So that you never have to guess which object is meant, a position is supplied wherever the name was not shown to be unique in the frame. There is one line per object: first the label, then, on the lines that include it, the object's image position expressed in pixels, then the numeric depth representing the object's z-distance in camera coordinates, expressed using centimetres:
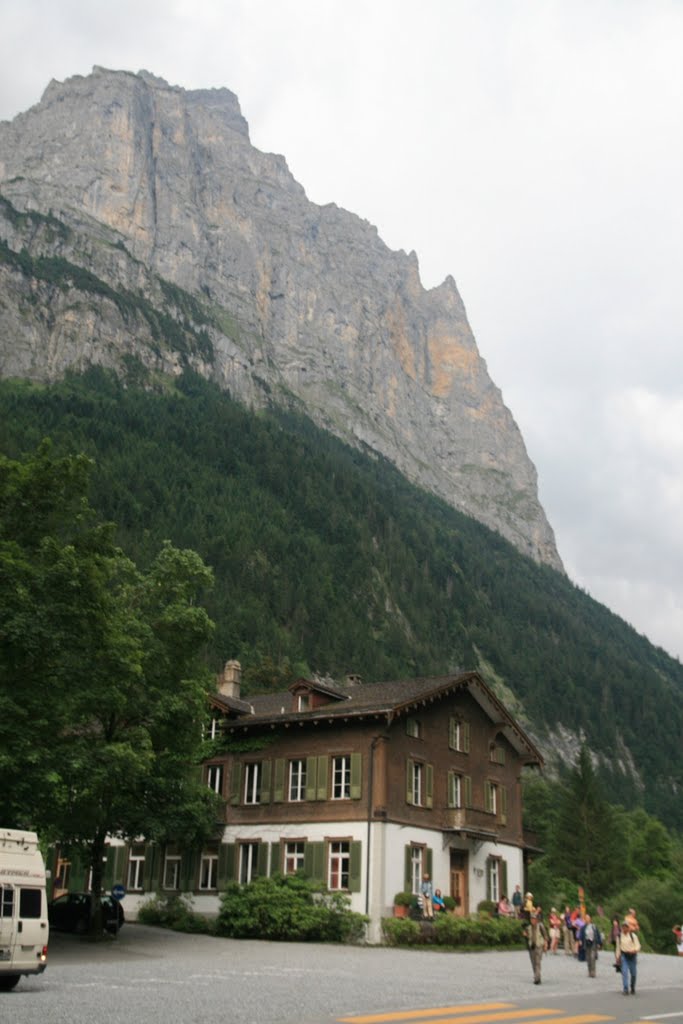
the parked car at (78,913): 3656
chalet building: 4062
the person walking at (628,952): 2209
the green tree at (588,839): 8450
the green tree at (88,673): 2752
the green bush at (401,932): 3744
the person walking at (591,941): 2812
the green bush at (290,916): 3762
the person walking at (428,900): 3956
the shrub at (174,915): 4084
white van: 1980
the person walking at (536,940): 2450
